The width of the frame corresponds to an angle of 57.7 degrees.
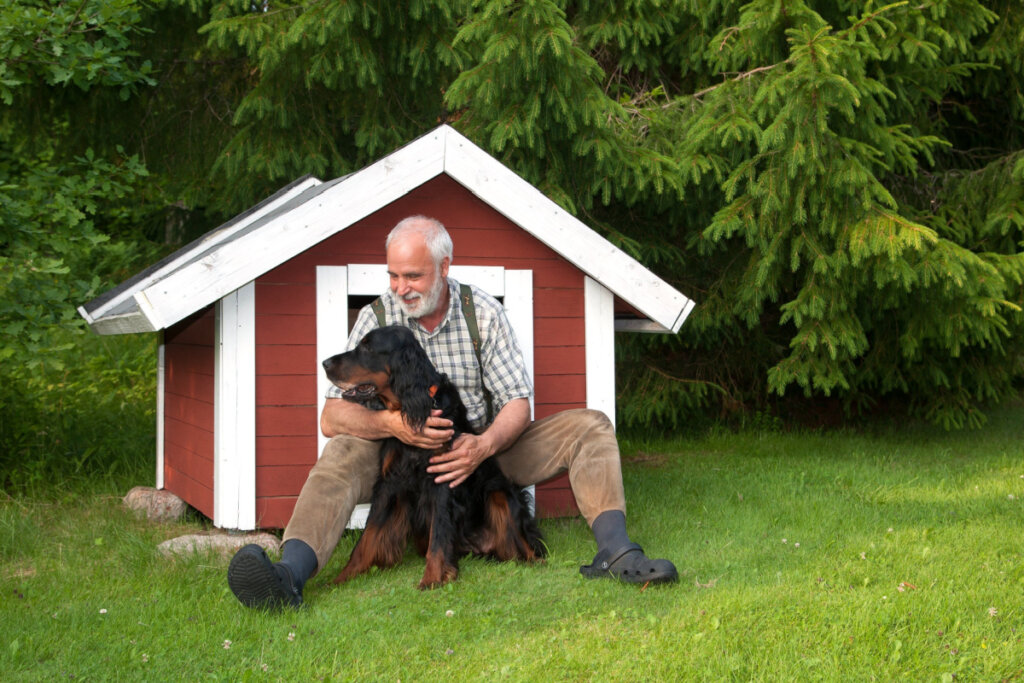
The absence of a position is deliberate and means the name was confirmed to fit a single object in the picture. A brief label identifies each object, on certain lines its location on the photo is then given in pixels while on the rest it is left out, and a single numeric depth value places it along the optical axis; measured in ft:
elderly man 11.66
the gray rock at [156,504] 17.26
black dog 12.07
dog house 14.60
